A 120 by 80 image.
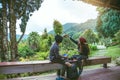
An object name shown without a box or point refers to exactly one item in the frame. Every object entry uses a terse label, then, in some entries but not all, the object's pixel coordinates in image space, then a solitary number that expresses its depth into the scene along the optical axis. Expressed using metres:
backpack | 2.70
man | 2.63
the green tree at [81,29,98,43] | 19.85
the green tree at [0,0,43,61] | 6.03
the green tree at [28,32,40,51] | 11.92
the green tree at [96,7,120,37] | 9.55
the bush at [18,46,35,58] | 8.97
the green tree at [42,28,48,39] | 12.70
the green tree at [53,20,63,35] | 13.10
